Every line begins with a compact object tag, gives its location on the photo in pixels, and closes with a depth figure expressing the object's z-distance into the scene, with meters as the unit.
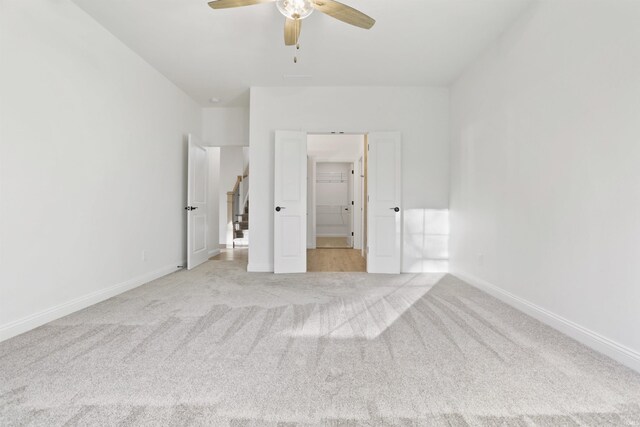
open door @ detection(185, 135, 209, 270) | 4.86
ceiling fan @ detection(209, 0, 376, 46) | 2.32
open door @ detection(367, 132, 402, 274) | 4.77
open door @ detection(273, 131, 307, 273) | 4.75
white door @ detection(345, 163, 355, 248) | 8.39
